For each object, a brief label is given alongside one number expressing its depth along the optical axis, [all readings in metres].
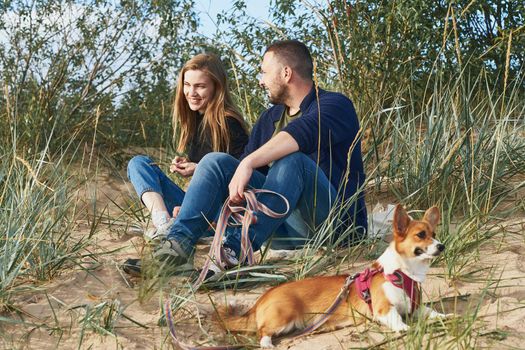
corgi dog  2.85
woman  4.54
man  3.70
